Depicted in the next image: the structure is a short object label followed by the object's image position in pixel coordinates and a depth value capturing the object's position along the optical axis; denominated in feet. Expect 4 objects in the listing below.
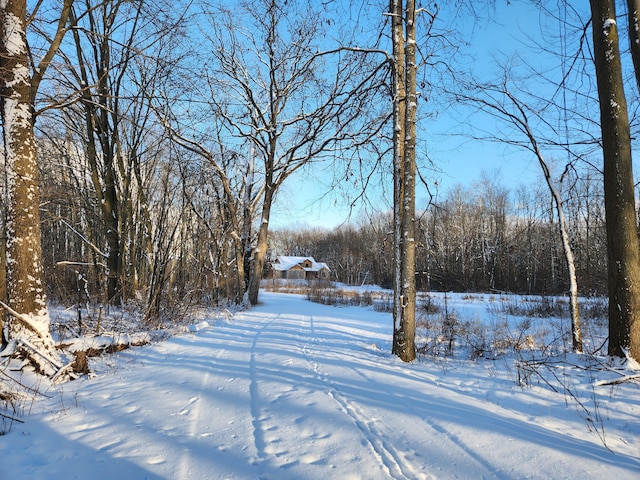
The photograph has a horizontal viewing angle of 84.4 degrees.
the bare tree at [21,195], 15.51
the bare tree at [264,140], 52.65
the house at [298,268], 233.14
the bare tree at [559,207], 20.55
